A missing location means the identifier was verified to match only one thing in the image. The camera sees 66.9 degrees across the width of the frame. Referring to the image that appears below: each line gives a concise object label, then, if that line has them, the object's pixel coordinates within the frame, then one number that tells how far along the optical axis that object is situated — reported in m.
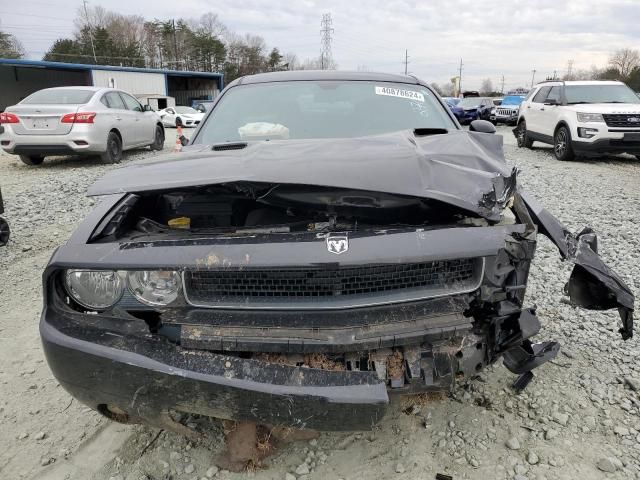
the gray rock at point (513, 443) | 2.15
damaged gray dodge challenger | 1.62
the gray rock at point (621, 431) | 2.23
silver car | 9.29
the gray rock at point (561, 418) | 2.31
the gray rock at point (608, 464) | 2.02
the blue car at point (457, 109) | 25.45
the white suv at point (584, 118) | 9.55
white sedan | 23.80
